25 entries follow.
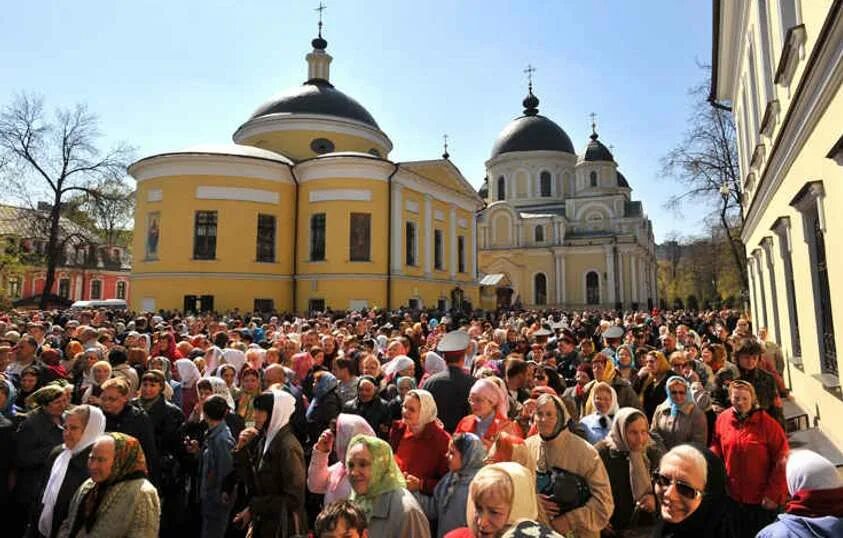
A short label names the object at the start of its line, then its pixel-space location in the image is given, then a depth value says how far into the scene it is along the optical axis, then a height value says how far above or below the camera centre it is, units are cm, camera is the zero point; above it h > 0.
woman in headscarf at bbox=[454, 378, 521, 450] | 405 -70
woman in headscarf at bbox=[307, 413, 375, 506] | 370 -98
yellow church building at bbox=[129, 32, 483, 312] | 2548 +442
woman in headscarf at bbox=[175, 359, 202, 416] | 661 -72
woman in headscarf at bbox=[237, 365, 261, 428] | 568 -72
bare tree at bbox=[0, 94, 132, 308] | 2556 +726
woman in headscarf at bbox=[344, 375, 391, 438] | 525 -84
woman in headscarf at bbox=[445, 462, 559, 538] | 238 -80
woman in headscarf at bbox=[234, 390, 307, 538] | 380 -108
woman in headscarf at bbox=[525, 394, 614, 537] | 318 -88
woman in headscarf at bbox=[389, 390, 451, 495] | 375 -87
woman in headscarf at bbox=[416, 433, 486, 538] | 328 -95
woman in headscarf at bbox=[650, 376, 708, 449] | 468 -85
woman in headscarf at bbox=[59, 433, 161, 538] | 307 -101
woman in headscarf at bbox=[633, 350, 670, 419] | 581 -66
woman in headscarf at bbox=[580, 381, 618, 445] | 451 -76
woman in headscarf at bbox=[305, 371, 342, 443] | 553 -87
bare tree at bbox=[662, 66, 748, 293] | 2233 +650
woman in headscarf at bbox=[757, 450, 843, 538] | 219 -76
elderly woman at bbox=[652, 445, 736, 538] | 247 -82
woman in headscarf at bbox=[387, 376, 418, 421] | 547 -77
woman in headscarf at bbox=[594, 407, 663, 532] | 383 -103
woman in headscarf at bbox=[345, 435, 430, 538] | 300 -98
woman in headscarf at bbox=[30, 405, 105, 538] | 362 -99
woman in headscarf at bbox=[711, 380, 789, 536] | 391 -98
